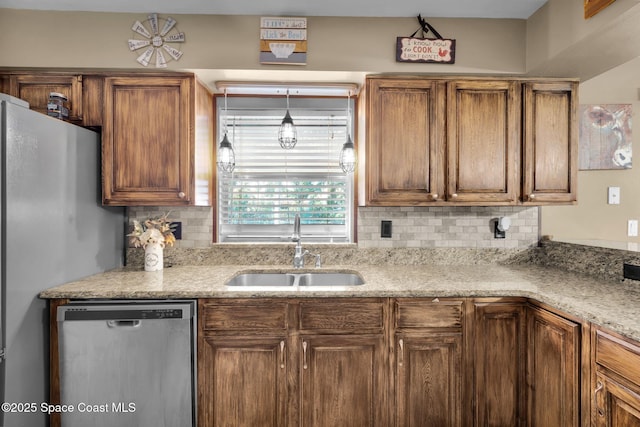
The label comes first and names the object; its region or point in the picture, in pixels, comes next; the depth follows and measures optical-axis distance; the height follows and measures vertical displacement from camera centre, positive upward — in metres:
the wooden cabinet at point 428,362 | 1.80 -0.80
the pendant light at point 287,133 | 2.32 +0.51
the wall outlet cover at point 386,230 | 2.48 -0.15
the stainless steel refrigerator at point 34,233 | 1.52 -0.12
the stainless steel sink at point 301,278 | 2.33 -0.47
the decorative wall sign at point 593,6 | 1.63 +0.97
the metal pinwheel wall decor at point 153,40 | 2.10 +1.02
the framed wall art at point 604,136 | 2.63 +0.55
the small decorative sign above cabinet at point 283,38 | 2.11 +1.03
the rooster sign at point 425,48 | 2.13 +0.98
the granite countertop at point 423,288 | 1.54 -0.41
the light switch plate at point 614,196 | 2.65 +0.09
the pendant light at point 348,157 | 2.35 +0.35
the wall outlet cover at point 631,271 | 1.79 -0.33
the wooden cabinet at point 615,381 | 1.21 -0.64
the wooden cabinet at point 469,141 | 2.16 +0.42
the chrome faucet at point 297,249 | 2.33 -0.27
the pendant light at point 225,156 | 2.34 +0.36
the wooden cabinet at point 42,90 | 2.10 +0.72
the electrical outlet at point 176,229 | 2.48 -0.14
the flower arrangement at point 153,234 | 2.23 -0.16
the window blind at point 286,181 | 2.62 +0.21
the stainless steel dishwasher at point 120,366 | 1.71 -0.77
